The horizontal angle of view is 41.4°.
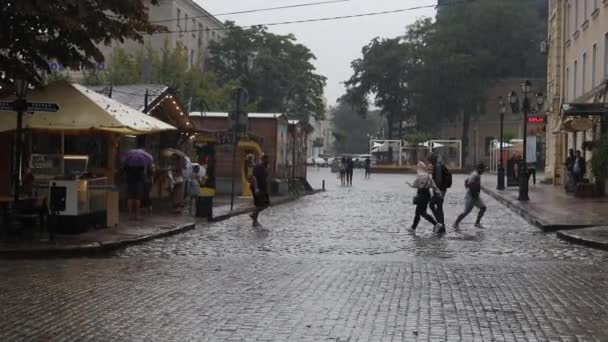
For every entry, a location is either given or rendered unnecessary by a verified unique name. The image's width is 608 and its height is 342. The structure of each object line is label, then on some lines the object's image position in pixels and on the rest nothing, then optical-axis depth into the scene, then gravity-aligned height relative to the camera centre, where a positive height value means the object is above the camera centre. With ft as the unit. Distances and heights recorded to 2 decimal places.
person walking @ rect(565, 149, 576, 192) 99.25 -1.57
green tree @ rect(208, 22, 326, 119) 246.68 +27.73
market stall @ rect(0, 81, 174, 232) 48.98 +1.04
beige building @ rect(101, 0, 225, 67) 221.46 +38.71
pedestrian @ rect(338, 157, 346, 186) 157.07 -2.62
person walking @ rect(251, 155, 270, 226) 63.05 -2.54
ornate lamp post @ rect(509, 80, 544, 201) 87.25 +1.12
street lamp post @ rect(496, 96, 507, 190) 120.57 -2.78
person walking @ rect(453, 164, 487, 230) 60.29 -2.49
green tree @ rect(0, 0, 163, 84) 43.34 +7.11
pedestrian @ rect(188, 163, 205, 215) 70.28 -2.53
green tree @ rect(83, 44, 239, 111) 170.81 +17.70
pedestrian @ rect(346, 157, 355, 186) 153.76 -2.74
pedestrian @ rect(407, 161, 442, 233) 55.57 -2.23
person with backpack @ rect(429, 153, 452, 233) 60.21 -1.21
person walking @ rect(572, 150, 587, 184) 97.30 -0.92
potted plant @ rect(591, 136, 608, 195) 83.35 +0.08
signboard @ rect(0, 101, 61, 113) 48.47 +2.84
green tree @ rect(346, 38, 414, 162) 288.71 +29.08
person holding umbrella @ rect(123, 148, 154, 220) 61.31 -1.38
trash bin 65.51 -4.16
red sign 133.80 +6.83
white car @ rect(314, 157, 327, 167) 333.91 -1.93
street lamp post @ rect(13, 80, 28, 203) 46.42 +2.43
